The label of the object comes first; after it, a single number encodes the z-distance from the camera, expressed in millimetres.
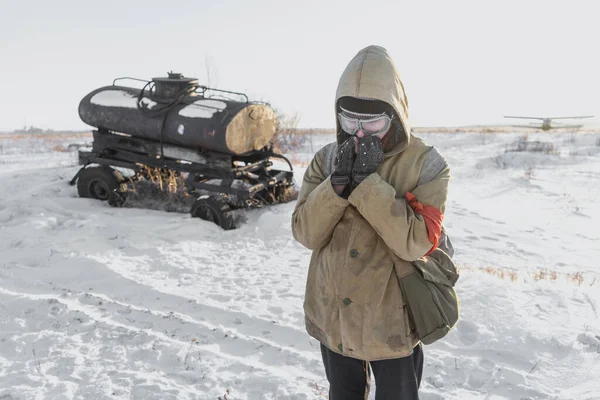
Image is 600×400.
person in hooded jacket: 1934
